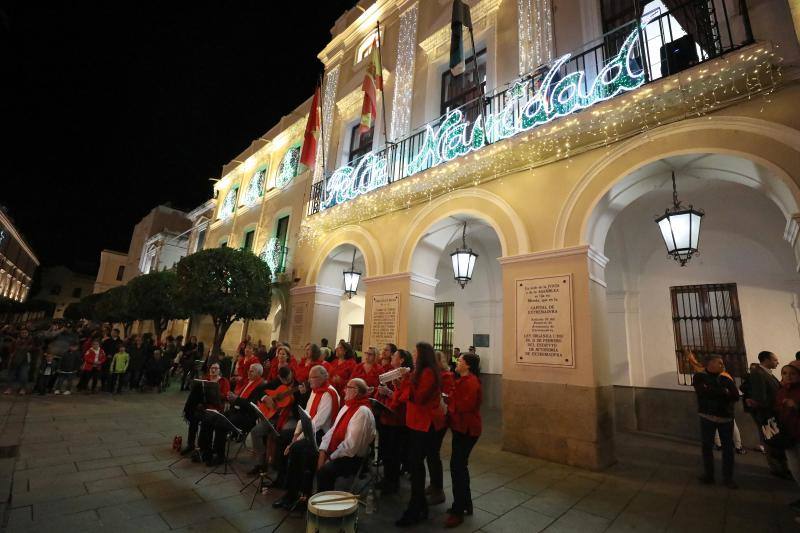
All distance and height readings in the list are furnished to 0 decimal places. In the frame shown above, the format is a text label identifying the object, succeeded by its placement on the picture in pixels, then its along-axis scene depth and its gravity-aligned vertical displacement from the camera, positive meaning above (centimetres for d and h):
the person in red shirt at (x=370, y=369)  525 -34
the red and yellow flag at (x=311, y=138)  1196 +643
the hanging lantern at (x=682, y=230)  512 +179
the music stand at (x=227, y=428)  445 -108
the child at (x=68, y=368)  988 -98
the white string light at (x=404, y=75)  1034 +767
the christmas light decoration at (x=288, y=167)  1486 +693
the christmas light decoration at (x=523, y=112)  580 +430
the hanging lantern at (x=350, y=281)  1038 +172
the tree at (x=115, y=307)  1873 +139
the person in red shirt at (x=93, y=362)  1015 -82
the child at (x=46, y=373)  959 -112
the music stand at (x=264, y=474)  397 -140
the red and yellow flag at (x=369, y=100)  978 +629
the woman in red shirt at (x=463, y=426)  362 -74
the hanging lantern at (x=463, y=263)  743 +171
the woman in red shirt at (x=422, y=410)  362 -61
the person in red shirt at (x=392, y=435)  436 -105
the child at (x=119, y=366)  1047 -92
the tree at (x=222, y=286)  1102 +153
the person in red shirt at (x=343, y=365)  550 -33
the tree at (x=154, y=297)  1643 +161
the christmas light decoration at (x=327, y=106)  1271 +830
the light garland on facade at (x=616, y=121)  470 +351
